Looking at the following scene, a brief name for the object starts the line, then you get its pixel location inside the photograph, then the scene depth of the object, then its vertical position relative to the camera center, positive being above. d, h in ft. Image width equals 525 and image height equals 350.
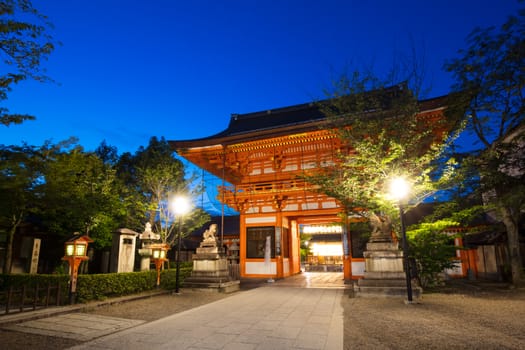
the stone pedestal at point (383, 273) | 30.76 -3.82
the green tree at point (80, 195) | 33.09 +5.59
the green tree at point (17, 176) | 22.13 +5.07
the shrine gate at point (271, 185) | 52.31 +10.11
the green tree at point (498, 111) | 36.65 +17.12
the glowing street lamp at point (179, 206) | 37.28 +4.08
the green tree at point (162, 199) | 53.98 +7.46
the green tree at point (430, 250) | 33.92 -1.46
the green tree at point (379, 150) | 32.94 +9.89
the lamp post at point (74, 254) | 27.22 -1.55
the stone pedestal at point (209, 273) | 37.81 -4.67
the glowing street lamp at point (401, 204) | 26.91 +3.17
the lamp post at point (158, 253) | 39.82 -2.15
